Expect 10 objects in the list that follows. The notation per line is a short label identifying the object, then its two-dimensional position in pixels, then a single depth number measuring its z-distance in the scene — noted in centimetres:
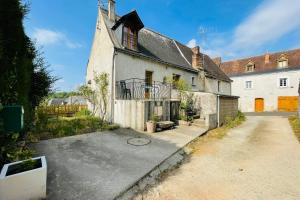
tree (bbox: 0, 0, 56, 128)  275
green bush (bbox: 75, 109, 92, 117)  917
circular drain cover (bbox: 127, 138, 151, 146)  448
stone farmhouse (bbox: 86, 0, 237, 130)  644
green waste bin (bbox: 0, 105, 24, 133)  208
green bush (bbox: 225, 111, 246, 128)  825
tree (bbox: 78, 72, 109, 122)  718
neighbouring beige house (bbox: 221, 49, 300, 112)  1723
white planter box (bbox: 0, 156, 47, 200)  179
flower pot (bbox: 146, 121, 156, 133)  575
